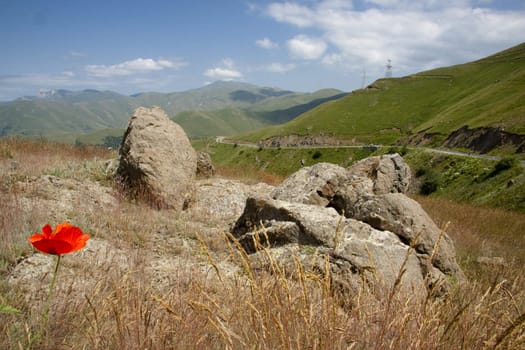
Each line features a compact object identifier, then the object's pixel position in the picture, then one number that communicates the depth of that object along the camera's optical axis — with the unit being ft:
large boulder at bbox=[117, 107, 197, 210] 34.12
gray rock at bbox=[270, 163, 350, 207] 31.44
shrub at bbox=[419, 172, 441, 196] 134.10
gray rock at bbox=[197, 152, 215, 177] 53.27
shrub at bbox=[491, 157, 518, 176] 116.67
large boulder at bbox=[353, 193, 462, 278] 21.18
